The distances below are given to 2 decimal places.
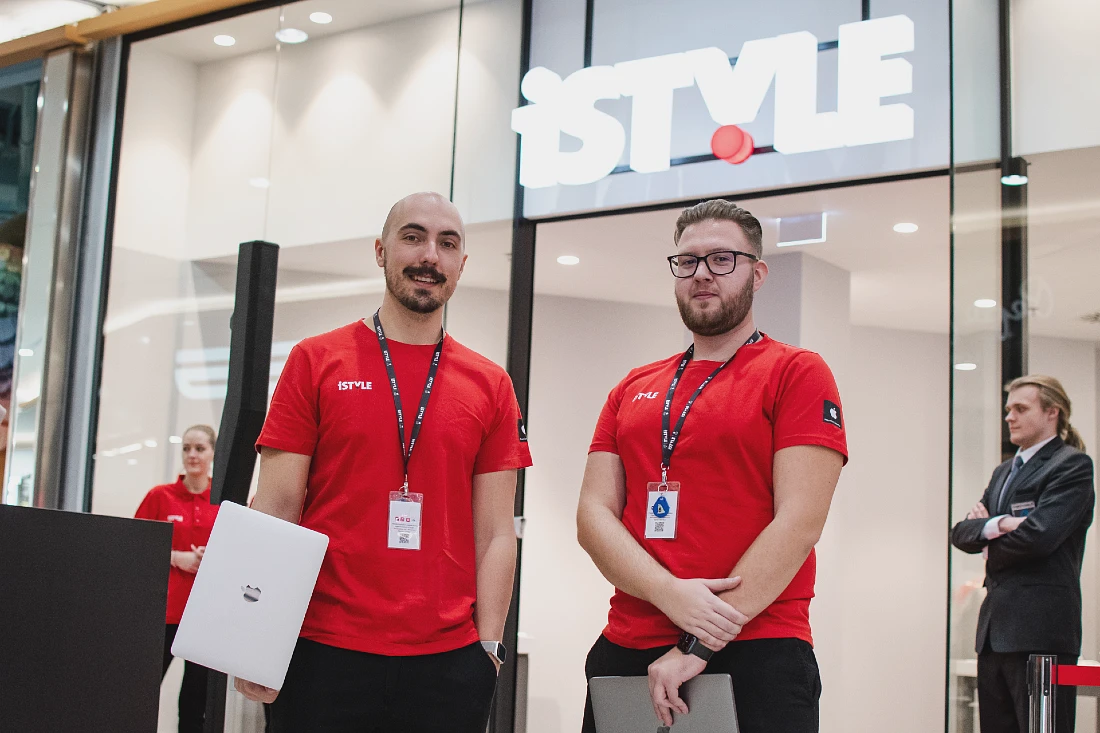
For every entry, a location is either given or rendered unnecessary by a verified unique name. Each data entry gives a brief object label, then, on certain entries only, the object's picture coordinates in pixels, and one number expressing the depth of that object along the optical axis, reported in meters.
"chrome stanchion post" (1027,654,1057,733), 3.18
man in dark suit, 3.96
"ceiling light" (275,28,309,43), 6.01
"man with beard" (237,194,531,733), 2.17
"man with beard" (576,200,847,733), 2.03
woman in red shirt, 5.08
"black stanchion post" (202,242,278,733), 3.96
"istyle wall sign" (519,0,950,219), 4.87
